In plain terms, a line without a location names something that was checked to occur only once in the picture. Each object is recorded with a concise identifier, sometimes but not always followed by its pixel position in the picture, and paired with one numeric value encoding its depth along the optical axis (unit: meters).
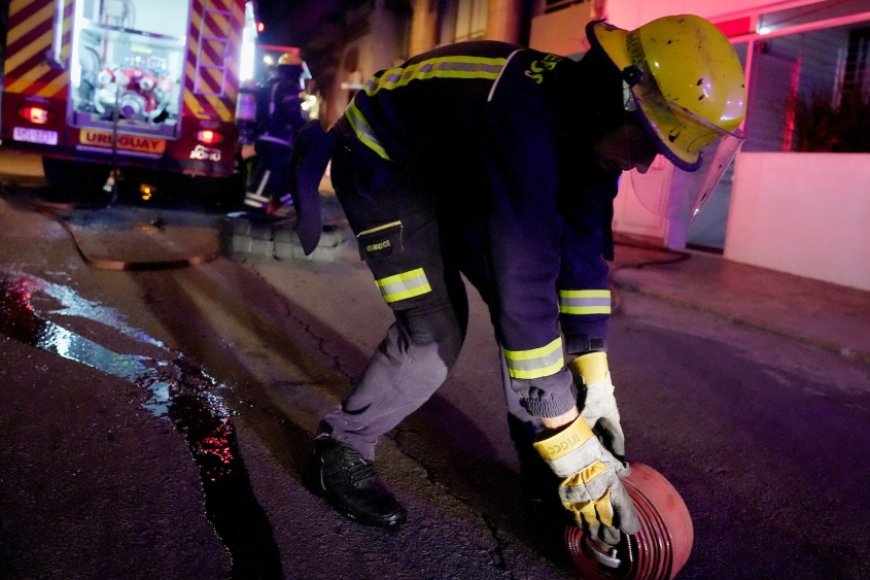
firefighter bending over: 1.81
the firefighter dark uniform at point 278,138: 7.71
